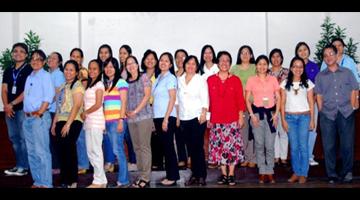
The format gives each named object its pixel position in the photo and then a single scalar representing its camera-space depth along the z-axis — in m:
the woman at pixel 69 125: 4.66
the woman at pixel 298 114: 4.98
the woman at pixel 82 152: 5.23
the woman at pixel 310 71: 5.44
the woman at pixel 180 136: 4.98
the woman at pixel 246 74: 5.32
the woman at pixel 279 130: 5.34
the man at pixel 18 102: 5.27
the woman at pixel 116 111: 4.75
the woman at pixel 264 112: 4.94
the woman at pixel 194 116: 4.85
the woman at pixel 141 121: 4.76
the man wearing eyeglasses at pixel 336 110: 5.05
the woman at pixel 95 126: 4.68
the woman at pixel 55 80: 5.29
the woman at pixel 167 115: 4.84
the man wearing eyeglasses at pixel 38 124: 4.73
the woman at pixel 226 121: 4.88
